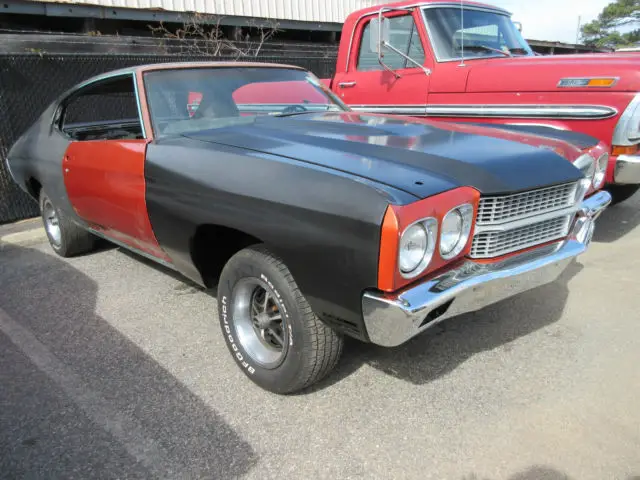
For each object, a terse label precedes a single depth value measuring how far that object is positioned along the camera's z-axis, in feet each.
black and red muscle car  6.73
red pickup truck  13.80
